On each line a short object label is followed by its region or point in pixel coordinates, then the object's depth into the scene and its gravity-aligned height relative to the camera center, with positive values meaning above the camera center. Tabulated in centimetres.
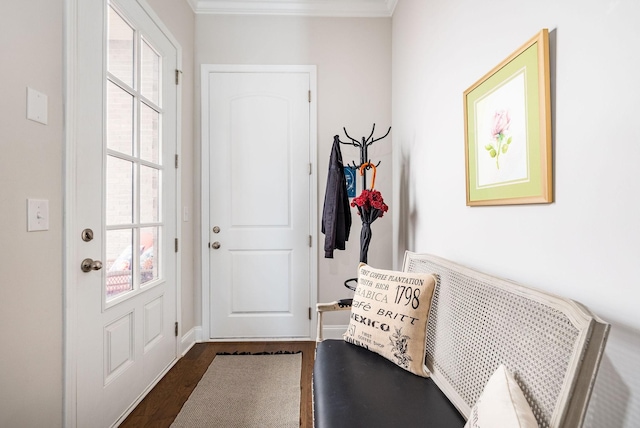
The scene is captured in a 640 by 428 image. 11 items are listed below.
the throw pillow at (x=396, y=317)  125 -46
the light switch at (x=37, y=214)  109 -1
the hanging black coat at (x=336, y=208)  221 +4
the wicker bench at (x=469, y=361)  68 -44
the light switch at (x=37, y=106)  109 +40
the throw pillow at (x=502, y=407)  69 -47
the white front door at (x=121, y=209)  134 +2
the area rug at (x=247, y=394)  162 -111
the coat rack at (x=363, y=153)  216 +45
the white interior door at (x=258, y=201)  256 +10
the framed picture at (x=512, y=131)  94 +31
